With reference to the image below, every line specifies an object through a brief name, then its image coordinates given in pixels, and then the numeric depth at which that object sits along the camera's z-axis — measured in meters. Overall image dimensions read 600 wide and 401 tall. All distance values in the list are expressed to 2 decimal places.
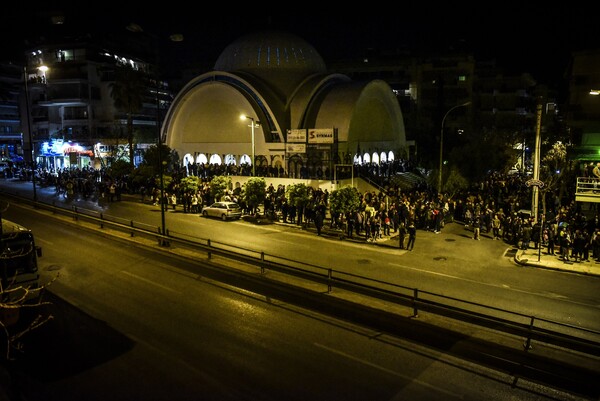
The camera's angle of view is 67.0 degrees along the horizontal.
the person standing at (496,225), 22.95
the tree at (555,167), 26.16
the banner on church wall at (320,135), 32.94
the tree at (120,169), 39.81
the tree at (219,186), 29.09
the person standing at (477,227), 22.52
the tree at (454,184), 29.97
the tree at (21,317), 10.66
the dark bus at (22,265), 12.07
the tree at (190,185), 30.98
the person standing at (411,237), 20.11
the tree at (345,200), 23.38
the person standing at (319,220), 23.09
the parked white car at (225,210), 27.30
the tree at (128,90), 43.84
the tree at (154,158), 38.50
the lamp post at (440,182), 30.50
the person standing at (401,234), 20.03
